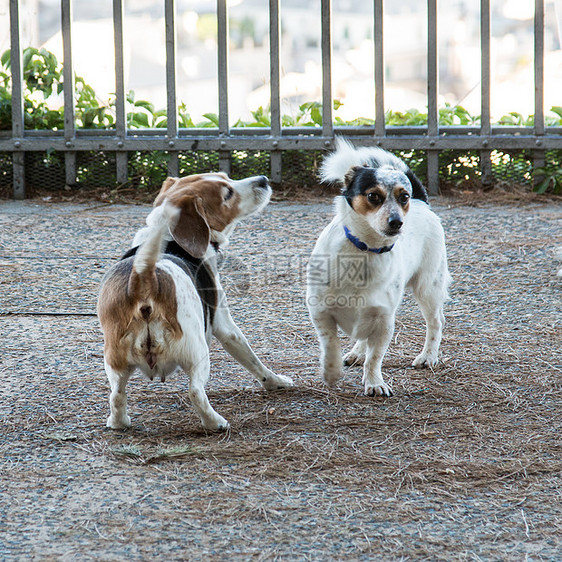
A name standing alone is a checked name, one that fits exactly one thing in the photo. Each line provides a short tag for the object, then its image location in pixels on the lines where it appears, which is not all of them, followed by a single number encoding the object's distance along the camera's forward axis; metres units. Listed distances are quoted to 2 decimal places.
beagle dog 5.92
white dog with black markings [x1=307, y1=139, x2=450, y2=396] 7.09
